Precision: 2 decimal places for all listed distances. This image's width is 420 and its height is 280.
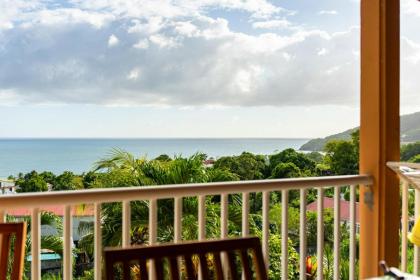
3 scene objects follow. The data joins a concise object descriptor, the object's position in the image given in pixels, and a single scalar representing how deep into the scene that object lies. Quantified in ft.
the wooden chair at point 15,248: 4.95
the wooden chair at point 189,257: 4.04
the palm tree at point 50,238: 19.58
